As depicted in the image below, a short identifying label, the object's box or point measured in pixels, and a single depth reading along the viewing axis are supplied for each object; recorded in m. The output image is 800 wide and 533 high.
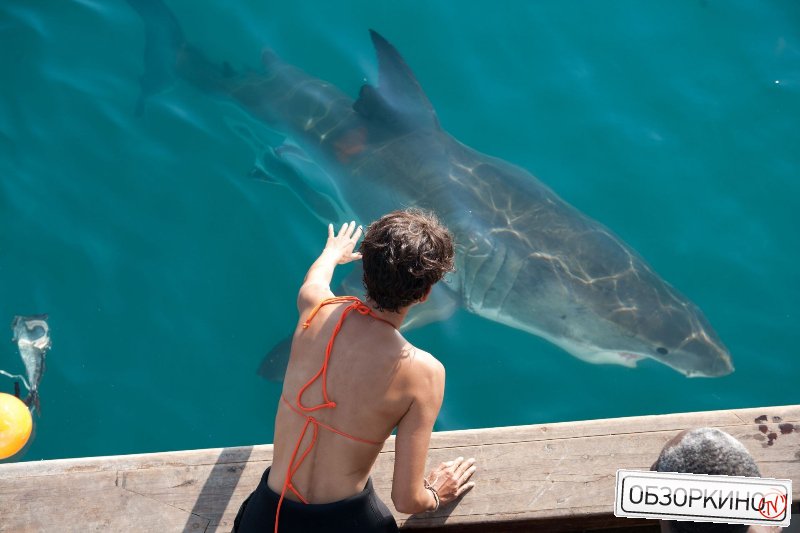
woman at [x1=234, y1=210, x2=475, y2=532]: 2.31
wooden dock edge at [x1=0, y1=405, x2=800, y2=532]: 2.79
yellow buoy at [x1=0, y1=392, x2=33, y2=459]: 3.98
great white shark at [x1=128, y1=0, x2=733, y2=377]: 5.18
